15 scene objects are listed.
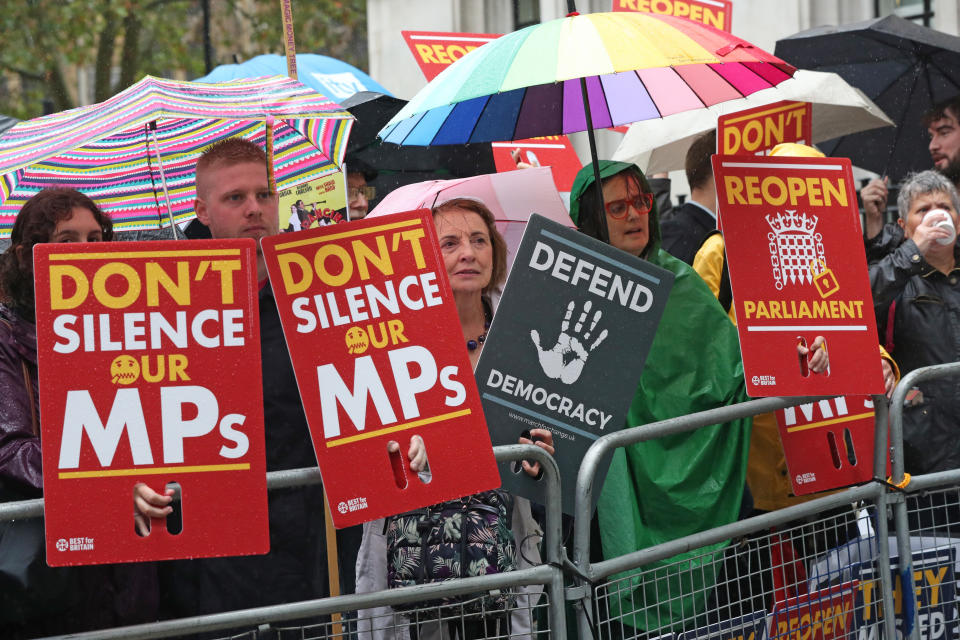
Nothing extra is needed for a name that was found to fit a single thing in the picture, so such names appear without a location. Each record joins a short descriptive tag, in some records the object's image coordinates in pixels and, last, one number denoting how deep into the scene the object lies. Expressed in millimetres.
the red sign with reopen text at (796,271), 4023
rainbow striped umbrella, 4074
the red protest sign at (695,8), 7664
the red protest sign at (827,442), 4277
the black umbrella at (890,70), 7375
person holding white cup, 5289
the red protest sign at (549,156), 7004
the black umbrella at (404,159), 6938
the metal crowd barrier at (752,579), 3369
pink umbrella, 5207
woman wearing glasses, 4363
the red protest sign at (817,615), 4000
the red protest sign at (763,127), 5715
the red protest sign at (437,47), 7637
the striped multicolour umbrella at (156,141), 4078
